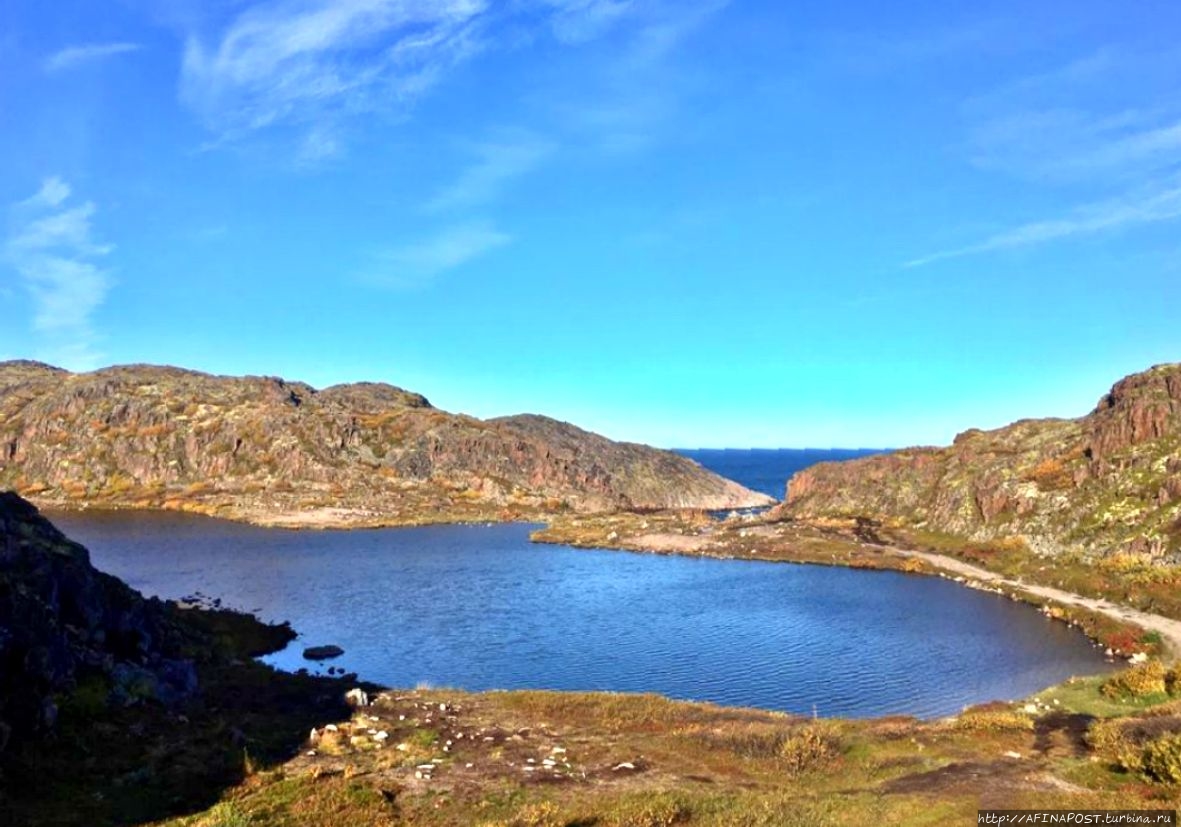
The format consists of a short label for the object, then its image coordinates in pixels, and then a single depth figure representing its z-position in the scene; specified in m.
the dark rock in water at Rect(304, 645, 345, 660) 61.38
